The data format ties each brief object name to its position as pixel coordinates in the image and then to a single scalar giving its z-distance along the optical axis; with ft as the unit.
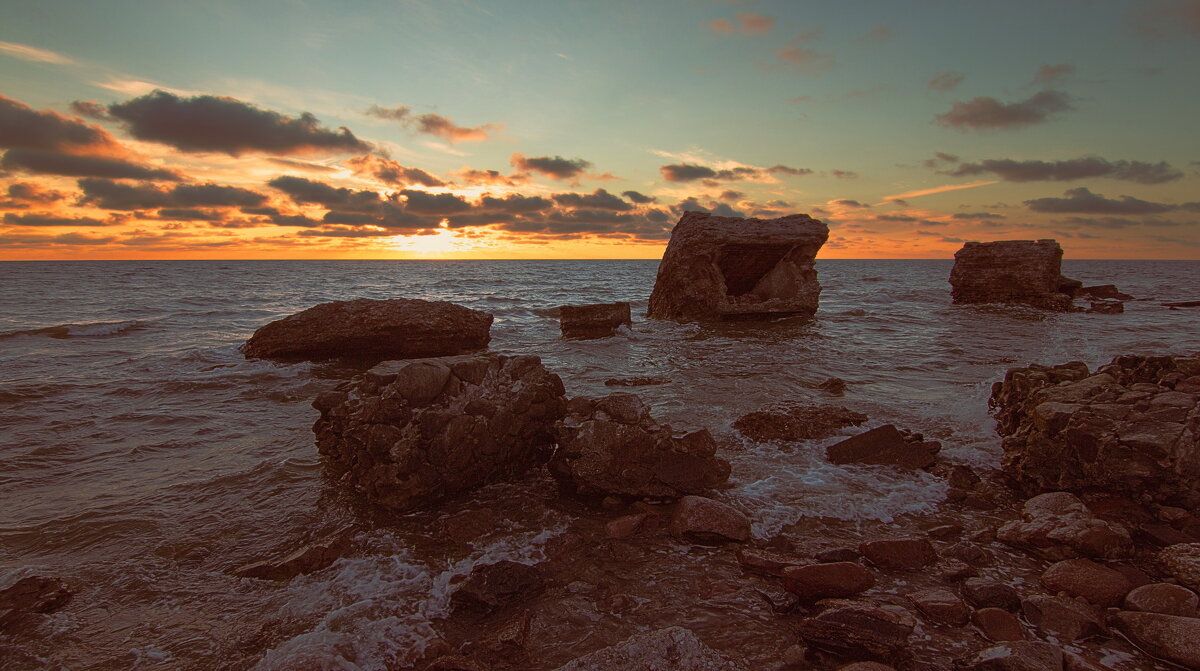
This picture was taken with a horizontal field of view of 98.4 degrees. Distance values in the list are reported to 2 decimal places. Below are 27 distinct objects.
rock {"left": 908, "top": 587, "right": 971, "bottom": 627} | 10.53
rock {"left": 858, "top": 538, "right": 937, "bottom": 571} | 12.66
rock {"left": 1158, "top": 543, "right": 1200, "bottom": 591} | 11.50
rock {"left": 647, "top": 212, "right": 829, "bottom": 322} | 66.08
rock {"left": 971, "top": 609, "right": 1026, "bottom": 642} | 10.12
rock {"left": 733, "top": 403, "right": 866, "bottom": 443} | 22.26
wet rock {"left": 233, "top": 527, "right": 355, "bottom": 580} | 12.95
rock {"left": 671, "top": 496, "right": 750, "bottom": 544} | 14.02
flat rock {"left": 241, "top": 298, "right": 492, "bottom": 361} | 40.45
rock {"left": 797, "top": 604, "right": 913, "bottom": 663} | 9.55
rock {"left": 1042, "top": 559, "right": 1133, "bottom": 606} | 11.12
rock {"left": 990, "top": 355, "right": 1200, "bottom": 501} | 14.69
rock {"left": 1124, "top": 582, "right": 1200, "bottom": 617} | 10.36
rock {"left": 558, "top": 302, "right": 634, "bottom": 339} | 55.67
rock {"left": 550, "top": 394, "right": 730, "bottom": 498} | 16.55
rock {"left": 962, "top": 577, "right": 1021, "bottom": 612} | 10.97
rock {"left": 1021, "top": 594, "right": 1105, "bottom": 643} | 10.17
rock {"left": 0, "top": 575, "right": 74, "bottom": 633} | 11.34
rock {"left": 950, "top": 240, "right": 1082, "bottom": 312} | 85.61
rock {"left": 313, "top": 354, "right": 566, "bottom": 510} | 16.15
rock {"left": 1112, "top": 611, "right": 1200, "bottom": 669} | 9.30
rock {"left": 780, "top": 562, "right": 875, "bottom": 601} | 11.39
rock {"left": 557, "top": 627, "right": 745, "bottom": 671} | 9.23
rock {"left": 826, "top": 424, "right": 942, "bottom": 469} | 19.26
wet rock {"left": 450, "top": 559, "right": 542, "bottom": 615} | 11.52
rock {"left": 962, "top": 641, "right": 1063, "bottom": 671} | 8.87
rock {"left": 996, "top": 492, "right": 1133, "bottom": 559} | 12.71
